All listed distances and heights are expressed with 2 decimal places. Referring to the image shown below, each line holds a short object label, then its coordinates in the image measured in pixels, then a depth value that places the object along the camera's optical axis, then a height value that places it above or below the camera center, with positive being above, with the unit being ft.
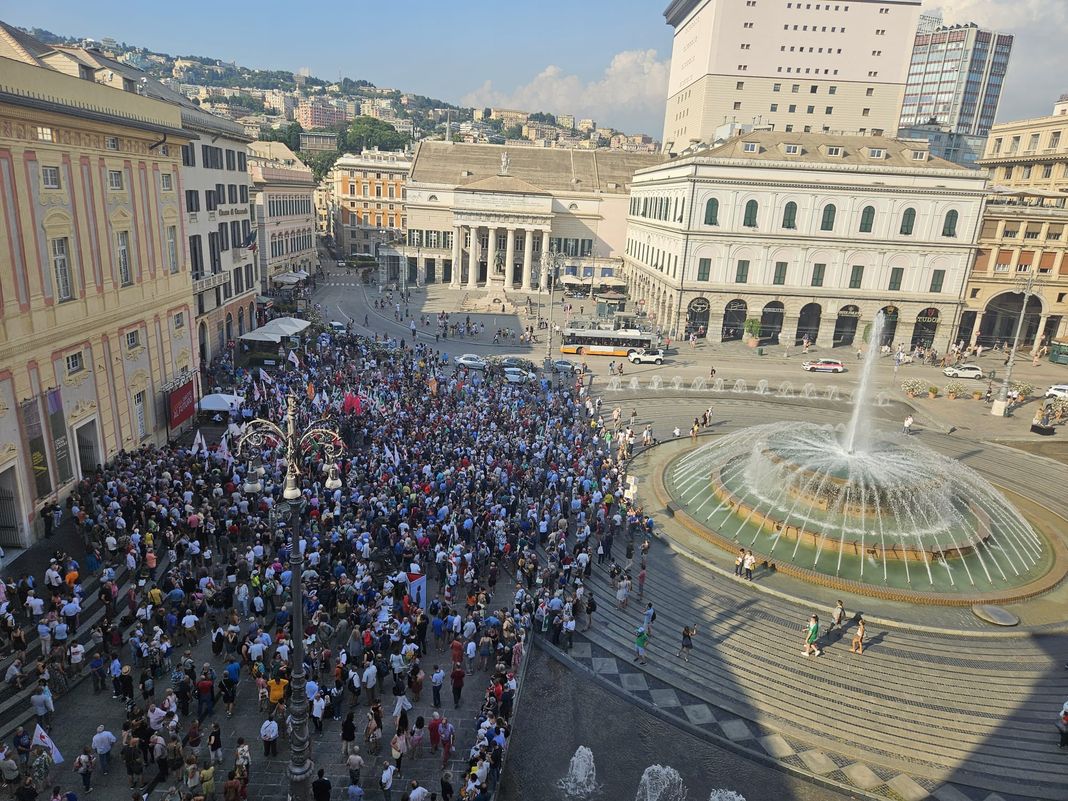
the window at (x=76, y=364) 73.56 -19.01
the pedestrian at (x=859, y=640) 60.18 -35.06
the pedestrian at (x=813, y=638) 58.95 -34.32
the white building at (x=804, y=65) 252.62 +57.78
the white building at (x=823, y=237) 180.75 -2.75
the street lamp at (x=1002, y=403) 137.74 -32.11
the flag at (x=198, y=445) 81.51 -29.39
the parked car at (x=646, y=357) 167.94 -33.35
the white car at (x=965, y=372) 166.50 -32.18
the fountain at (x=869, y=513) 75.15 -33.06
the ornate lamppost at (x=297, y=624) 35.58 -22.18
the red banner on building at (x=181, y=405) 94.89 -29.54
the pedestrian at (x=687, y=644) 58.49 -35.16
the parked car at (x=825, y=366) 168.76 -33.09
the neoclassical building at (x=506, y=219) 264.72 -4.26
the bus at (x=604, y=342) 174.70 -31.51
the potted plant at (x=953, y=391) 148.77 -32.99
